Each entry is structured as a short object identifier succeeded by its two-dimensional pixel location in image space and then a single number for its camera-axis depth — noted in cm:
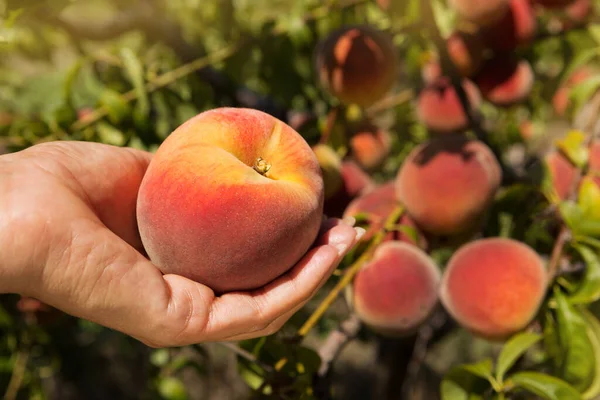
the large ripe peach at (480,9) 90
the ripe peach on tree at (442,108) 96
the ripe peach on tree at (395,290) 87
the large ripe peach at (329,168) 88
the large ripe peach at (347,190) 94
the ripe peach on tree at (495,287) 85
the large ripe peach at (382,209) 90
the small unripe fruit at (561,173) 90
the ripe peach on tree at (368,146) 98
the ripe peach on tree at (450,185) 88
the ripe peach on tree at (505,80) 95
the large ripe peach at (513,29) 93
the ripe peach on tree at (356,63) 91
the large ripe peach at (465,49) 93
